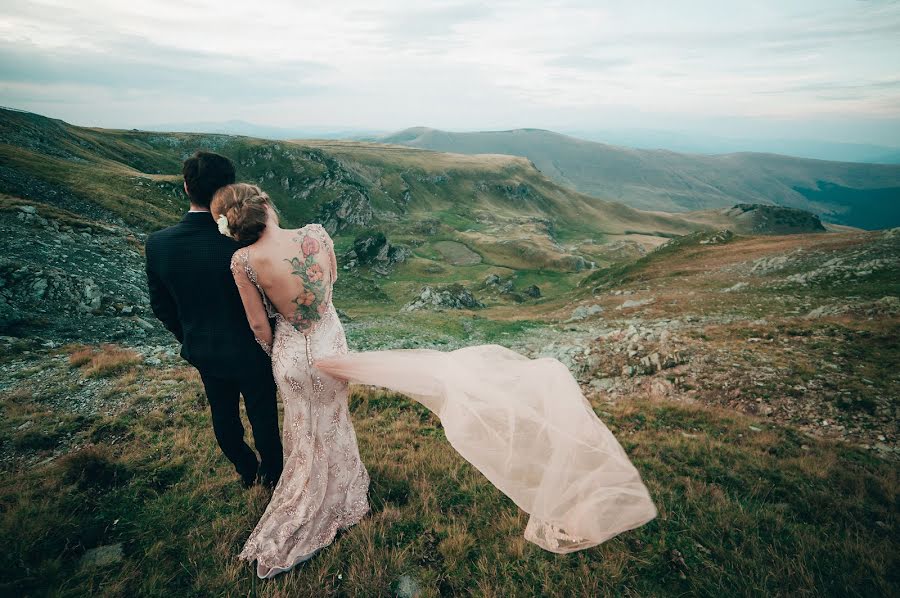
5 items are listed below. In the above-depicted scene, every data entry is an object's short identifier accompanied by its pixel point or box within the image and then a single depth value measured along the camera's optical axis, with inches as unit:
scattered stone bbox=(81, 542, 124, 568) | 143.1
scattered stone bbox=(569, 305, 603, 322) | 957.8
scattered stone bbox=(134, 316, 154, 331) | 540.4
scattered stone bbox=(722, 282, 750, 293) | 898.7
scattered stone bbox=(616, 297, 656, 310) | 923.5
